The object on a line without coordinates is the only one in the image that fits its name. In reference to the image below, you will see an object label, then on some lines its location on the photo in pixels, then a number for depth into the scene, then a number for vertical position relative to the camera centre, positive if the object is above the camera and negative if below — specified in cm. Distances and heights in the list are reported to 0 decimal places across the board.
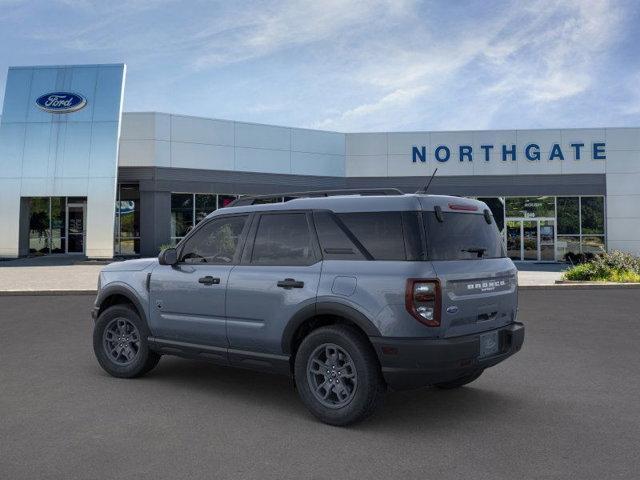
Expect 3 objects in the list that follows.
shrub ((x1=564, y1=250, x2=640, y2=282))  1837 -19
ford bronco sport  475 -30
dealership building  2791 +451
